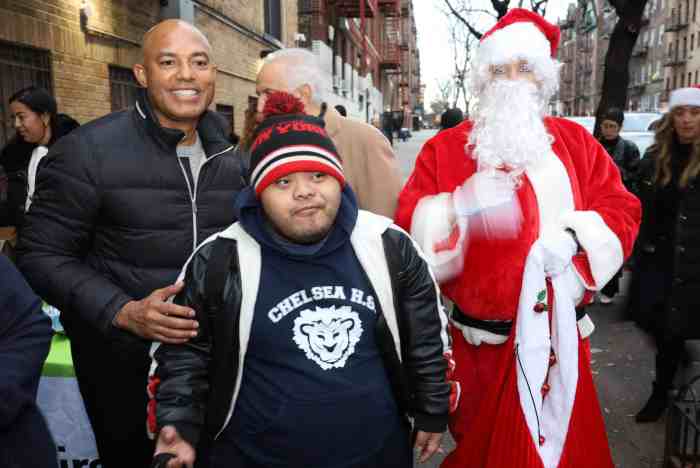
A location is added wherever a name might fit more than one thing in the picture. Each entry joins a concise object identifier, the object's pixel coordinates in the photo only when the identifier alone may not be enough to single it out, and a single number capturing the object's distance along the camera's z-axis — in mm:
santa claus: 2584
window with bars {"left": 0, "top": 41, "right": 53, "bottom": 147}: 6273
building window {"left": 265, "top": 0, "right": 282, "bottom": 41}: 15952
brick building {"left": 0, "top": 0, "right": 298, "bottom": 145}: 6355
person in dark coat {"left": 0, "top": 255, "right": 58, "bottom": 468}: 1564
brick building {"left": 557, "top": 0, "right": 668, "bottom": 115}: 54406
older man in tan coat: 3240
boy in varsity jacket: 1905
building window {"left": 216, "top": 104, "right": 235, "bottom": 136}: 12875
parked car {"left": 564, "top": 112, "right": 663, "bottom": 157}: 11772
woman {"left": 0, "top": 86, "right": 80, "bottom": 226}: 4348
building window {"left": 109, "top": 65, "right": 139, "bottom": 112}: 8500
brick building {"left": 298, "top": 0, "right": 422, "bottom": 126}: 21172
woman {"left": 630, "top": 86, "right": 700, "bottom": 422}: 3648
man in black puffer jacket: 2160
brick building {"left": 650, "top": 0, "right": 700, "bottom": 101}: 50719
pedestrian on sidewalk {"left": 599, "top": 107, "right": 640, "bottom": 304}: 6598
